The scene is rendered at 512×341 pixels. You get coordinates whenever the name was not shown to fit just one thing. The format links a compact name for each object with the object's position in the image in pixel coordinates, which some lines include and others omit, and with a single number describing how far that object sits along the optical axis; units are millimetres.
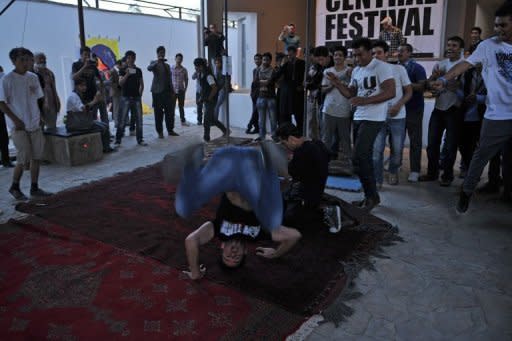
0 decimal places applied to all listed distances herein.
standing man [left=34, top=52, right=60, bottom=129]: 6129
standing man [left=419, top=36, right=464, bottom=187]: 4757
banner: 8008
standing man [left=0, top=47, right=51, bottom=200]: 4214
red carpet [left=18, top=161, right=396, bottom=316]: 2777
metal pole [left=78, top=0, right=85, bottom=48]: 6945
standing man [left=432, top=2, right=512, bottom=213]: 3436
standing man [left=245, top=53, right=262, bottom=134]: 7952
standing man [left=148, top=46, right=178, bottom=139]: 7695
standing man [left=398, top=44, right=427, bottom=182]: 5027
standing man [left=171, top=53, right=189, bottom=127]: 9551
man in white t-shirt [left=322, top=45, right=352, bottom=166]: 5266
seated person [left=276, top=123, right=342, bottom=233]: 3406
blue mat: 4895
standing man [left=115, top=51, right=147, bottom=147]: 7367
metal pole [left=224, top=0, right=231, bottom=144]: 5039
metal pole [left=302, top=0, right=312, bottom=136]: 4781
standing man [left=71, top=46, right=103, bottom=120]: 6598
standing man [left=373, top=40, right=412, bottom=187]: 4555
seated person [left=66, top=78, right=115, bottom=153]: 6070
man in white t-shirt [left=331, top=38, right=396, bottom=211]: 3857
